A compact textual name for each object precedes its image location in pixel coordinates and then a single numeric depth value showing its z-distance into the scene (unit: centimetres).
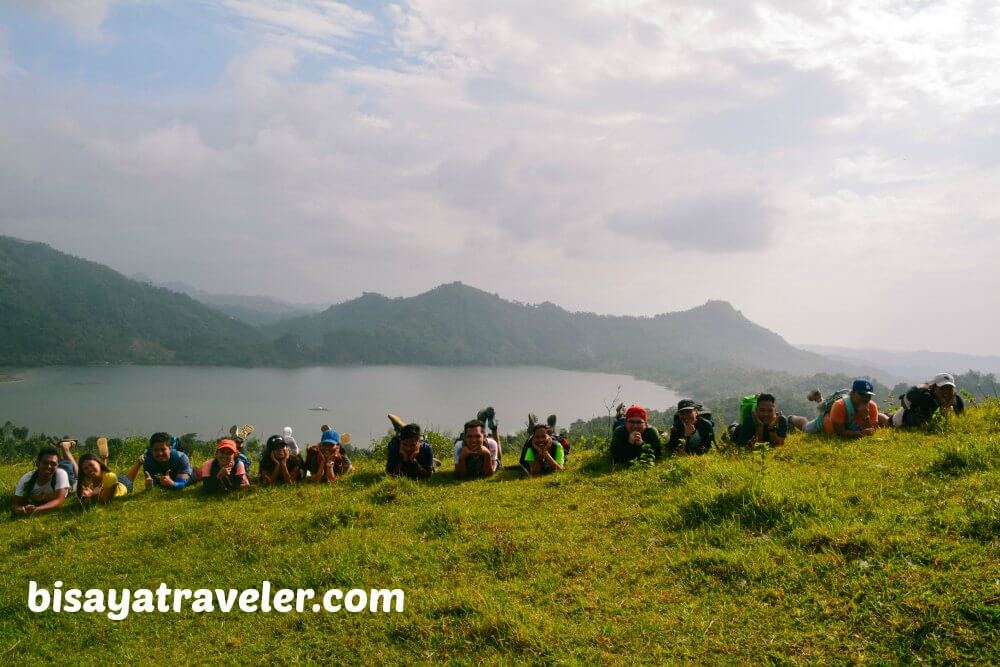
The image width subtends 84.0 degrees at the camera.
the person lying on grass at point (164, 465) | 891
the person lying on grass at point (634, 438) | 825
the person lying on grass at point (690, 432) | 838
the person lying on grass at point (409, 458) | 855
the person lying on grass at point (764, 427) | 824
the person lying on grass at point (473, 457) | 858
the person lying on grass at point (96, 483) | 816
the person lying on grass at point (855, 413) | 822
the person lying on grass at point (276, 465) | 850
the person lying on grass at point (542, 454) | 851
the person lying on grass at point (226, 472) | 833
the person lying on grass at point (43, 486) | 807
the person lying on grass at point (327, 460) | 863
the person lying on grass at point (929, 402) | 824
